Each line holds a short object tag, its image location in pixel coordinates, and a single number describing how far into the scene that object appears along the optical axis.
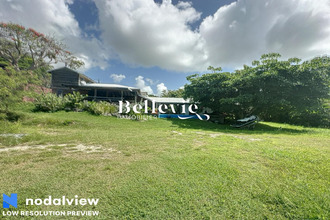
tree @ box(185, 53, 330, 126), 9.70
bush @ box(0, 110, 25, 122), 6.68
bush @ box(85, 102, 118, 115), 11.62
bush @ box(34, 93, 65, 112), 11.13
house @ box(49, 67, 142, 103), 19.53
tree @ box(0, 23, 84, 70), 16.64
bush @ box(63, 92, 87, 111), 12.24
